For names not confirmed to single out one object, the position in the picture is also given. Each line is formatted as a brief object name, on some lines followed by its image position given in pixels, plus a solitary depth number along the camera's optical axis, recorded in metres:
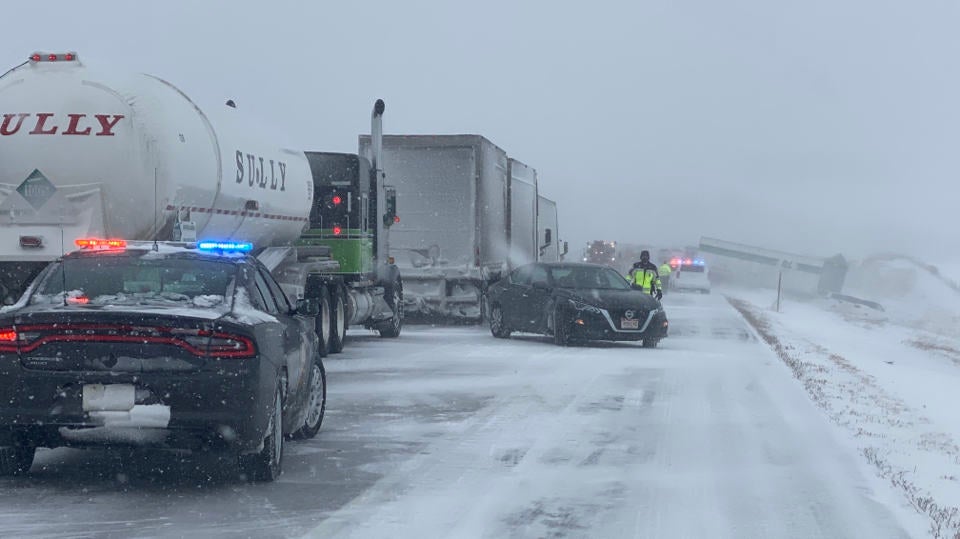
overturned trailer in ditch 81.12
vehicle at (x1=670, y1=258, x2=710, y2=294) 66.12
